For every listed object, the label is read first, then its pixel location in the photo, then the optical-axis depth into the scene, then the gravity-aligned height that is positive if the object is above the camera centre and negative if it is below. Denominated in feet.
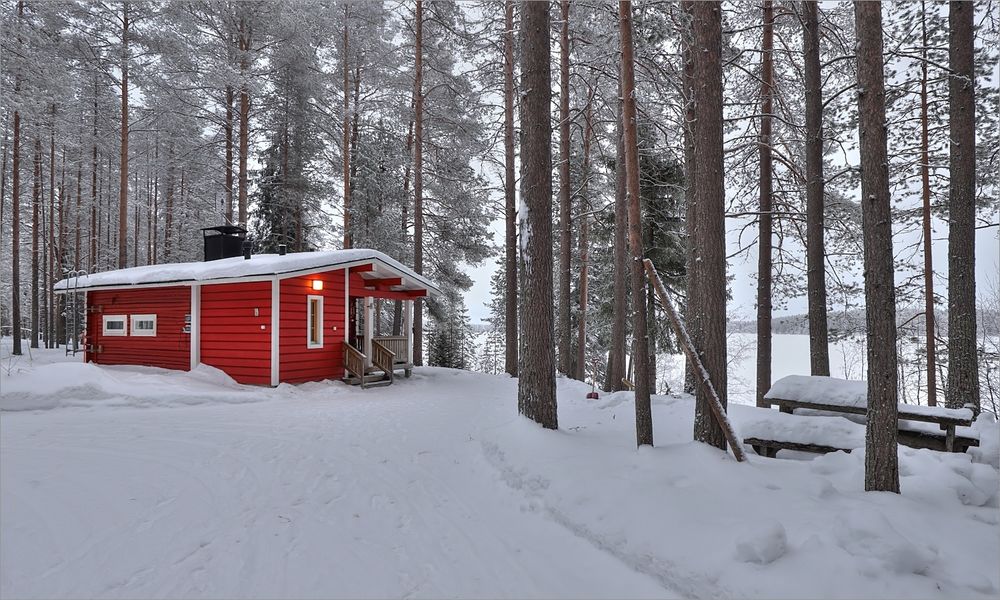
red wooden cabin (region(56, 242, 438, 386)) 31.09 -0.64
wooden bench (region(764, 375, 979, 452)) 14.15 -3.76
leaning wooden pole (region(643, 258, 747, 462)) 12.83 -1.99
